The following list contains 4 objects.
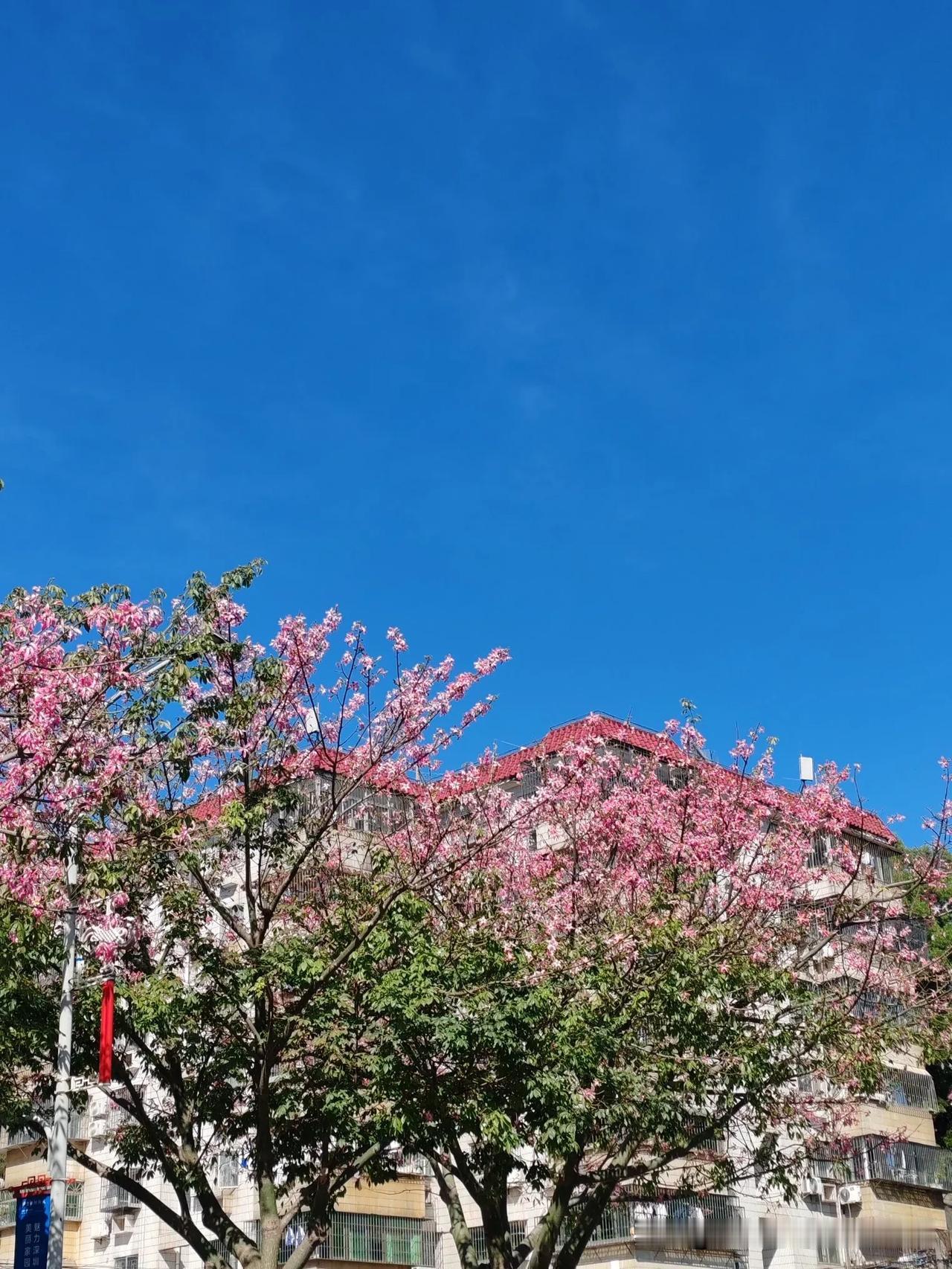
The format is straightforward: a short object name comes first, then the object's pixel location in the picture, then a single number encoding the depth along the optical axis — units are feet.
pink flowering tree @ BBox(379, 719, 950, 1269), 52.01
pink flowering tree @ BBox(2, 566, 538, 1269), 47.78
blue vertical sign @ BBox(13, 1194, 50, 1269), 47.70
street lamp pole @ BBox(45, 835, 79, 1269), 48.73
